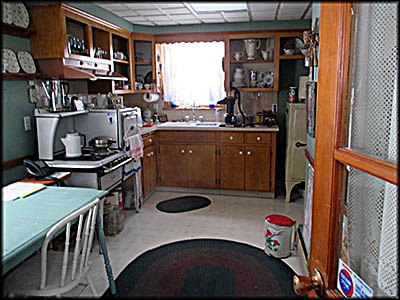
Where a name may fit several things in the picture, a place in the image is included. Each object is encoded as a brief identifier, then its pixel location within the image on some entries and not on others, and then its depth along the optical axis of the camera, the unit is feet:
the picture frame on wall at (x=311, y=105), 7.70
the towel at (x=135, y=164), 11.26
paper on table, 6.73
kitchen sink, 14.91
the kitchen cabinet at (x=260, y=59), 14.15
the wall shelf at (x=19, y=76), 8.39
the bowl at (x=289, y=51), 14.03
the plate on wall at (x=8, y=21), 7.94
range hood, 9.71
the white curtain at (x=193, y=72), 15.57
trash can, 9.03
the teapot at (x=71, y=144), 9.78
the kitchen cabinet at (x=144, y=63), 15.25
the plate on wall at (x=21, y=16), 8.82
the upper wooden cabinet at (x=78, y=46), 9.51
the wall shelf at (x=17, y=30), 8.36
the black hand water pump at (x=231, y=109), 14.56
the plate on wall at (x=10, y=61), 8.41
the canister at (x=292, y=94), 13.38
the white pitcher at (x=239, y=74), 14.99
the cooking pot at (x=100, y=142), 10.48
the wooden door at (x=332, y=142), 2.76
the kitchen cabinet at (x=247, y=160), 13.47
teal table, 4.86
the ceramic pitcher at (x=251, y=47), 14.58
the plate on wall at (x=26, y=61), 9.15
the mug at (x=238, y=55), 14.82
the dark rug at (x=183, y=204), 12.77
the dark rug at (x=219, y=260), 7.83
